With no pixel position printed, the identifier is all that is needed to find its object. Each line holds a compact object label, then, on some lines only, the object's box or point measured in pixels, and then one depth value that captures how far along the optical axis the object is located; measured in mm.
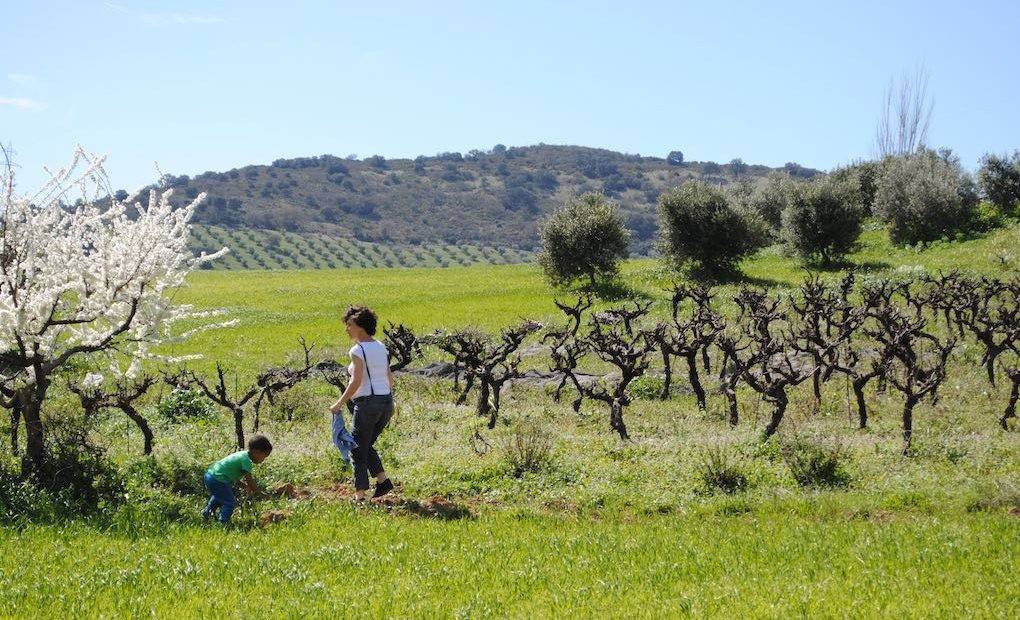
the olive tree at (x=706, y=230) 50312
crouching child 9930
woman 10734
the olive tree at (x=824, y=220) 50625
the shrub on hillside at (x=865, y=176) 69375
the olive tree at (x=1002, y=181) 59219
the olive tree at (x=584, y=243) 50812
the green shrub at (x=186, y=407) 19681
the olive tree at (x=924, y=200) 53281
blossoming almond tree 10969
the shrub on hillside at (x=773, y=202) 66938
